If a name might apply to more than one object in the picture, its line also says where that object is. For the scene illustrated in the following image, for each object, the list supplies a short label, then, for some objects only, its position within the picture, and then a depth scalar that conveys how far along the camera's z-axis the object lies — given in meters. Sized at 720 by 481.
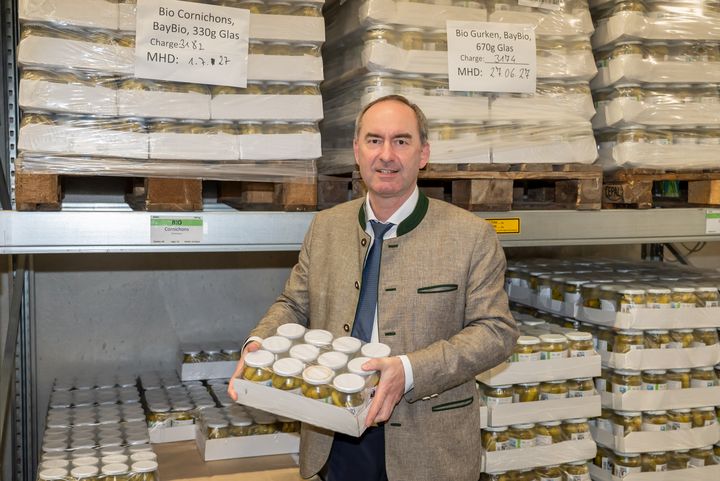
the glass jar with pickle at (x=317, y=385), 2.51
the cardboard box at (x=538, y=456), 3.72
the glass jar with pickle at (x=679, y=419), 4.01
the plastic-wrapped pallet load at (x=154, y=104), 3.04
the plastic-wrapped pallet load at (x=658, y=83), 3.87
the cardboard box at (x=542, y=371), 3.73
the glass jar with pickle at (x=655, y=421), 3.97
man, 2.89
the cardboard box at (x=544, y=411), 3.74
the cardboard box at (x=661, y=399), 3.95
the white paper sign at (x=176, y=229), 3.24
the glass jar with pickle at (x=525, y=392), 3.81
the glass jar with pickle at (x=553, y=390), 3.85
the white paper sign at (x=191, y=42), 3.13
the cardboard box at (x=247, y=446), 3.67
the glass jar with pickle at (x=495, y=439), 3.73
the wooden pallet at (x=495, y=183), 3.63
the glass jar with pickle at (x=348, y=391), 2.47
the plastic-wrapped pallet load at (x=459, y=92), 3.49
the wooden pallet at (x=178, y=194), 3.05
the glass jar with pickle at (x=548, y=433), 3.80
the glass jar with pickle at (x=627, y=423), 3.95
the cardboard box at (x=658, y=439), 3.93
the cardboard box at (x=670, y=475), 3.95
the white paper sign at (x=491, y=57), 3.58
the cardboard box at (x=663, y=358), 3.93
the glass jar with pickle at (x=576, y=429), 3.87
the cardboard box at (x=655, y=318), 3.90
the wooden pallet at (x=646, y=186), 3.93
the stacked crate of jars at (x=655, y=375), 3.94
